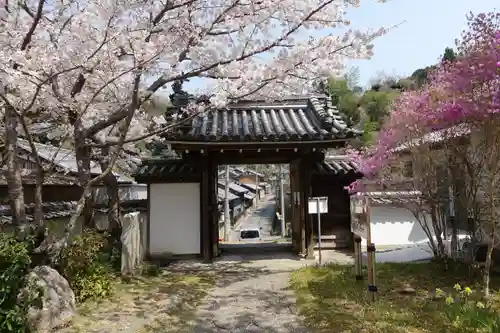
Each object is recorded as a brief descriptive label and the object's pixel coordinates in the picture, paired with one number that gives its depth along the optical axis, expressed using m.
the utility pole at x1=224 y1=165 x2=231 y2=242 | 25.34
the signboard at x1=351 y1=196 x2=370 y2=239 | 6.76
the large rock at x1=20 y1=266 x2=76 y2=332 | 5.18
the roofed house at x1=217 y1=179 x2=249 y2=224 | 37.25
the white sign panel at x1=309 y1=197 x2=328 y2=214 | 9.32
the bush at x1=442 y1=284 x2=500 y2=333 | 4.70
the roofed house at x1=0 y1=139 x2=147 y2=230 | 8.83
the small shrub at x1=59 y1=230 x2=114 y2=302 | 6.57
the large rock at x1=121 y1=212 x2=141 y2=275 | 8.42
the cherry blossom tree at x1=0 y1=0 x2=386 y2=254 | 5.55
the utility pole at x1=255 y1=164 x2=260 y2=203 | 63.40
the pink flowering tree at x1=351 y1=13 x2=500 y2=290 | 5.64
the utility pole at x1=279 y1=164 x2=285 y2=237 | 28.65
